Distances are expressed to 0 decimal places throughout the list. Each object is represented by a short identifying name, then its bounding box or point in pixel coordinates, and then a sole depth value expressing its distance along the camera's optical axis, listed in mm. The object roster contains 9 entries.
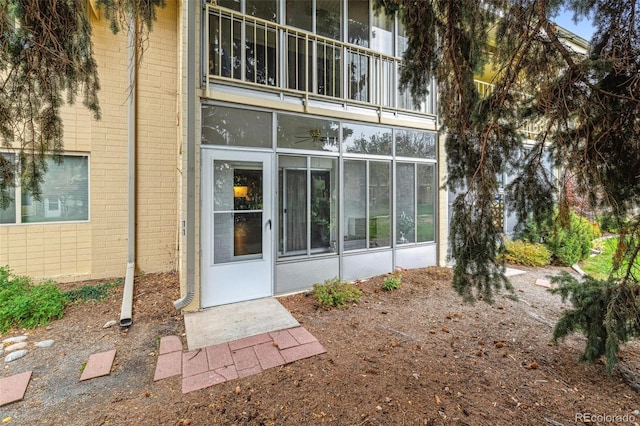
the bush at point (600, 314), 2338
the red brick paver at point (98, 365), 2744
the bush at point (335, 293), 4410
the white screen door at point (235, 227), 4188
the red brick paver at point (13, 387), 2418
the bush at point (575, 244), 6914
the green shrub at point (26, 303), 3676
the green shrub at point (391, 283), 5094
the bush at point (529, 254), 7030
